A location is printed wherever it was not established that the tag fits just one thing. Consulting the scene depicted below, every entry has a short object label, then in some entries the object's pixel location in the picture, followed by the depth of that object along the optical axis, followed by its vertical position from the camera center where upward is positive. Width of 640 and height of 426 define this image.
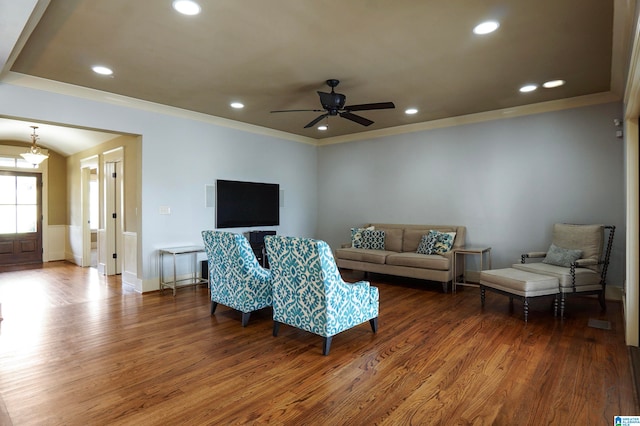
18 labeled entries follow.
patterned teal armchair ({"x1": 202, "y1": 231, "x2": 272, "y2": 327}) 3.66 -0.65
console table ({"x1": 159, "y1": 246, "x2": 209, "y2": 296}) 5.18 -0.87
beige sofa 5.26 -0.74
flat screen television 6.16 +0.16
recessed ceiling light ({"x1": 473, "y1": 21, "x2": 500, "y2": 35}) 2.92 +1.54
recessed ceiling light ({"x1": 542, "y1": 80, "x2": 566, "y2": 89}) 4.25 +1.54
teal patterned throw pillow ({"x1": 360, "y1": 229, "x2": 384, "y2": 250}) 6.33 -0.52
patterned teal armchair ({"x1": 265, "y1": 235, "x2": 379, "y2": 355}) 2.93 -0.71
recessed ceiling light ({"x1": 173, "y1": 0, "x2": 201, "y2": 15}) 2.60 +1.55
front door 7.85 -0.06
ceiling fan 4.01 +1.26
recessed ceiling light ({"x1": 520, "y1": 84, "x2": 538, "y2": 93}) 4.38 +1.54
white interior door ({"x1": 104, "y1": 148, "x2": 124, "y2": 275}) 6.43 -0.11
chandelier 6.93 +1.17
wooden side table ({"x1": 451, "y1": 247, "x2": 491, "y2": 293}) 5.29 -0.66
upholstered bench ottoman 3.86 -0.85
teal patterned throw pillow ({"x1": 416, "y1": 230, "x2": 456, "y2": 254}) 5.50 -0.50
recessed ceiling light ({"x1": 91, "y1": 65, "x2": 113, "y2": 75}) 3.80 +1.58
